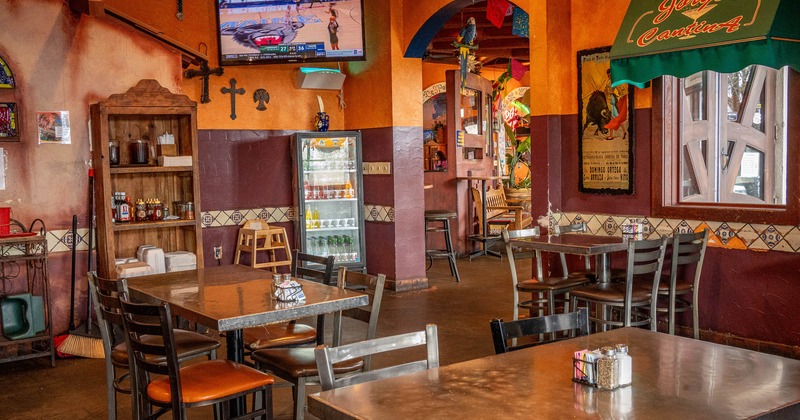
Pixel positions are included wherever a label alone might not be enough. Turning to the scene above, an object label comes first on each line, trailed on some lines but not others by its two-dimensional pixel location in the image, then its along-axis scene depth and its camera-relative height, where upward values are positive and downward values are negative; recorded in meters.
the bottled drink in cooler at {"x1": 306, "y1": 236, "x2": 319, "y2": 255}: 8.77 -0.84
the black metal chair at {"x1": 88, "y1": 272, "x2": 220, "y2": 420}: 3.85 -0.92
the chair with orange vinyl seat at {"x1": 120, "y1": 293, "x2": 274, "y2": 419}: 3.34 -0.95
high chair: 8.06 -0.71
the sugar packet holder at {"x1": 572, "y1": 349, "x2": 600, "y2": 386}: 2.32 -0.62
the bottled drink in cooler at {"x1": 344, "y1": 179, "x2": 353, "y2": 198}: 8.75 -0.20
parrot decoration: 9.16 +1.56
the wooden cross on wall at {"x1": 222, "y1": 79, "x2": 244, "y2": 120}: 8.25 +0.91
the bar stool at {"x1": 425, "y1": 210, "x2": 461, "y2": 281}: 9.34 -0.77
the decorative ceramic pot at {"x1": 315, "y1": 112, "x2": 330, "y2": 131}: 8.60 +0.59
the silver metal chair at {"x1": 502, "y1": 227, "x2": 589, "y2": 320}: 5.69 -0.90
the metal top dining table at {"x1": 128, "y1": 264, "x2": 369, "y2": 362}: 3.44 -0.63
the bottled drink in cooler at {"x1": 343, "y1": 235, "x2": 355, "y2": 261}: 8.84 -0.90
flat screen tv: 7.78 +1.49
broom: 6.10 -1.35
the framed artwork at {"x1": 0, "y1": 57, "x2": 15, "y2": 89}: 6.14 +0.85
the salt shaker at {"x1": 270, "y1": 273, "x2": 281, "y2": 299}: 3.79 -0.56
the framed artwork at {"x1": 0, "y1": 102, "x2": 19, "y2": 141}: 6.12 +0.47
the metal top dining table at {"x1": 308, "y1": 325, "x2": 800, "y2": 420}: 2.09 -0.67
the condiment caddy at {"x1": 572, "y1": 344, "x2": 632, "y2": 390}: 2.28 -0.61
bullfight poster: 6.15 +0.31
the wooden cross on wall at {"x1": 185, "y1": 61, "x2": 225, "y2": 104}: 7.88 +1.08
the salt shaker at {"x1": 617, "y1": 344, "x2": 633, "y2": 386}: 2.30 -0.62
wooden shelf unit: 6.32 +0.07
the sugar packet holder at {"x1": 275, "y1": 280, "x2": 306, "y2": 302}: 3.67 -0.58
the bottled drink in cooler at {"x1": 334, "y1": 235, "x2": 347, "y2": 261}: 8.82 -0.91
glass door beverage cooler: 8.55 -0.26
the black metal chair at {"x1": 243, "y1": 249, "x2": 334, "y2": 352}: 4.32 -0.94
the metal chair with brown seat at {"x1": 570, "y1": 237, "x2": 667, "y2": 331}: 5.01 -0.88
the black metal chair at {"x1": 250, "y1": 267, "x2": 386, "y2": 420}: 3.71 -0.95
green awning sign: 4.67 +0.83
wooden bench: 11.11 -0.71
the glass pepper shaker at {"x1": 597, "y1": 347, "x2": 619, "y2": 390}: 2.28 -0.62
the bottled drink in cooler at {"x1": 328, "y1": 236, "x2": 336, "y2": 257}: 8.79 -0.84
